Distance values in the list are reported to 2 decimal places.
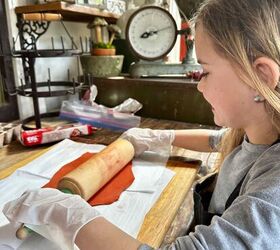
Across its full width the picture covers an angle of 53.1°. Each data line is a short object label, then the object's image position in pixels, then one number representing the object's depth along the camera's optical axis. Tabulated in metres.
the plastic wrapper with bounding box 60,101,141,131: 1.06
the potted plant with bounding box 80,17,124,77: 1.22
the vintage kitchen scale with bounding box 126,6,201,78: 1.14
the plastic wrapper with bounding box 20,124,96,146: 0.85
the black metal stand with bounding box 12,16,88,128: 0.90
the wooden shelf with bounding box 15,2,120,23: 1.05
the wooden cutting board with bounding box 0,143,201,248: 0.49
